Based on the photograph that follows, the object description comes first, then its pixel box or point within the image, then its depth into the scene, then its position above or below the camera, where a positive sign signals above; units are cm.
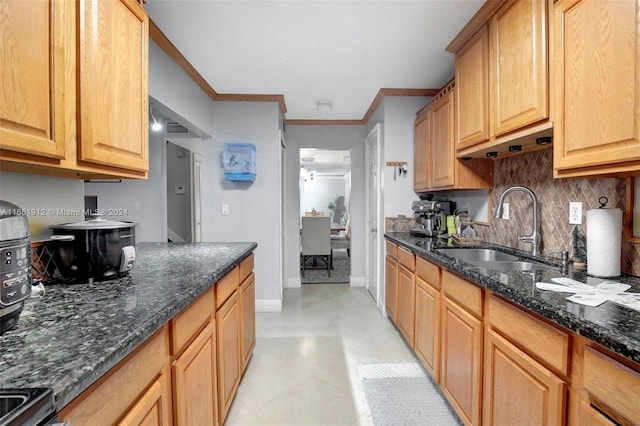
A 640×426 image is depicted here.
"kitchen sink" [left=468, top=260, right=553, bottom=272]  173 -34
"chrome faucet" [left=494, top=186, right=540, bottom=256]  181 -9
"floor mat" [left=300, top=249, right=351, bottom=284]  463 -108
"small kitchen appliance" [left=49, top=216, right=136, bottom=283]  118 -16
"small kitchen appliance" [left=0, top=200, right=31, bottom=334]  73 -14
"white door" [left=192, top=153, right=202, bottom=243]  461 +21
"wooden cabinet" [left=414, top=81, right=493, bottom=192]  238 +45
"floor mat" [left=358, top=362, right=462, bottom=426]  171 -119
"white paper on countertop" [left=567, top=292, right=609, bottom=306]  98 -30
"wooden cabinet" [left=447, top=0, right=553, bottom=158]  143 +74
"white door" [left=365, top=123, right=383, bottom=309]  344 +0
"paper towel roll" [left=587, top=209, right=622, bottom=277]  127 -13
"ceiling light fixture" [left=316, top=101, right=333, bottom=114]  350 +123
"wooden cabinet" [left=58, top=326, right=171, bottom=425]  63 -45
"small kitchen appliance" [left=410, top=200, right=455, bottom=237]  272 -6
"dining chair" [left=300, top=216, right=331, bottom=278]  485 -43
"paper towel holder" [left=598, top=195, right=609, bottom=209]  141 +4
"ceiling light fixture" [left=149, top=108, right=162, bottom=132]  320 +95
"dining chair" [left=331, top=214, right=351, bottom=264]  537 -60
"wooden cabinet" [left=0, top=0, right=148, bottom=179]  84 +41
